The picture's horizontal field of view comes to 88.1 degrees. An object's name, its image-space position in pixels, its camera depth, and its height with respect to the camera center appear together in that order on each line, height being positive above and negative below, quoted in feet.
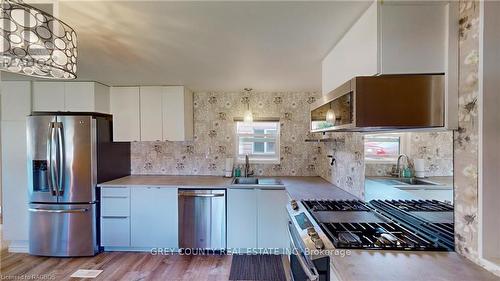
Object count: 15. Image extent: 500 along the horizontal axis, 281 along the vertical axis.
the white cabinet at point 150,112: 11.94 +1.16
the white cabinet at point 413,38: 4.05 +1.59
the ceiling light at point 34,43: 3.76 +1.50
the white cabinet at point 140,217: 10.67 -3.30
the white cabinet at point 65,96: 10.85 +1.74
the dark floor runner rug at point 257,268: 8.91 -4.84
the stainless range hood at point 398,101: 4.12 +0.57
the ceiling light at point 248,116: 12.23 +0.98
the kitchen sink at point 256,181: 11.71 -2.06
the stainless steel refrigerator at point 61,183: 10.09 -1.80
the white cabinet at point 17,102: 10.66 +1.48
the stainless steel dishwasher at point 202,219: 10.62 -3.39
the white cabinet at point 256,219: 10.59 -3.38
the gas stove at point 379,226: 4.19 -1.77
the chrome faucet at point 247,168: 12.90 -1.56
